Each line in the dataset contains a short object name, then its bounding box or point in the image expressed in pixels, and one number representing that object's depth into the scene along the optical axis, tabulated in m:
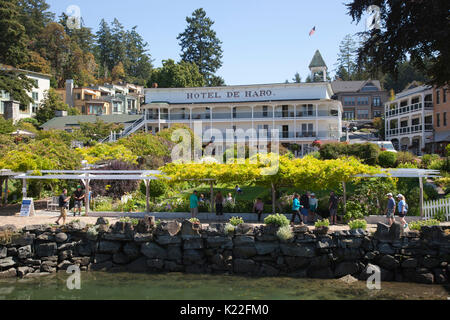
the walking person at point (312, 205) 18.73
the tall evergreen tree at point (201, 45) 79.94
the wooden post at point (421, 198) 18.59
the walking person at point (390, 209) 17.14
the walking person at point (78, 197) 20.58
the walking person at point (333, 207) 17.94
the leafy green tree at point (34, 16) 78.81
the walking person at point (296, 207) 17.67
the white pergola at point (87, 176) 20.27
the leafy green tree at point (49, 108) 61.28
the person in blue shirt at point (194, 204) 19.50
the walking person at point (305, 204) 18.47
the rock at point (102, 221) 17.23
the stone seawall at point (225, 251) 15.22
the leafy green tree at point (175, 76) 65.56
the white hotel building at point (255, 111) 49.75
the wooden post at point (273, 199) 19.50
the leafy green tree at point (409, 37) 20.86
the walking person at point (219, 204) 19.72
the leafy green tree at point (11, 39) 48.38
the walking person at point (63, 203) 18.03
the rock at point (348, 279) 14.79
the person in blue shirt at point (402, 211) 17.02
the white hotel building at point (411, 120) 51.19
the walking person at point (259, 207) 19.27
